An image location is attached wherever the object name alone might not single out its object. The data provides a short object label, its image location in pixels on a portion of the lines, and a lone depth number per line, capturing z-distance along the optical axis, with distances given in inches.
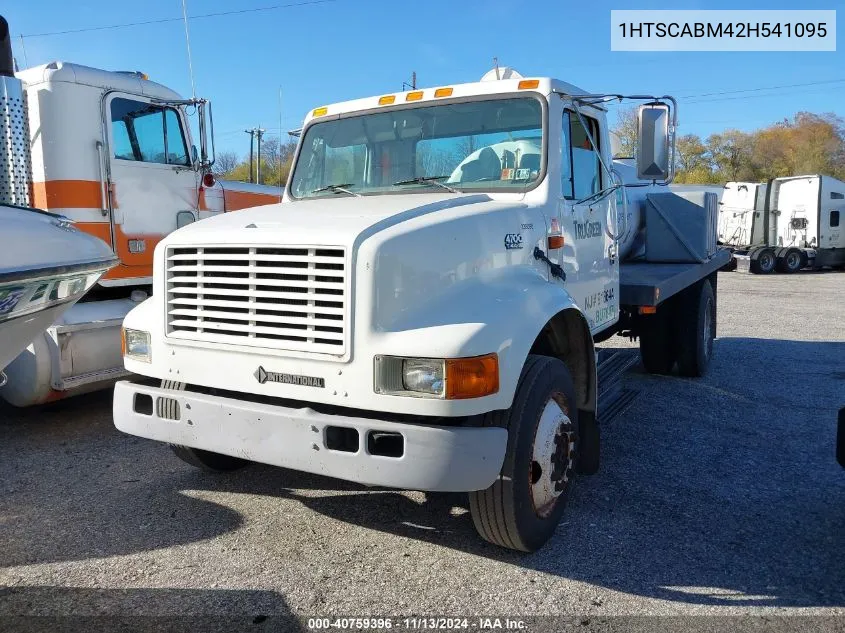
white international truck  117.9
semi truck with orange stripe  214.1
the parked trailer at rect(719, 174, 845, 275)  927.7
